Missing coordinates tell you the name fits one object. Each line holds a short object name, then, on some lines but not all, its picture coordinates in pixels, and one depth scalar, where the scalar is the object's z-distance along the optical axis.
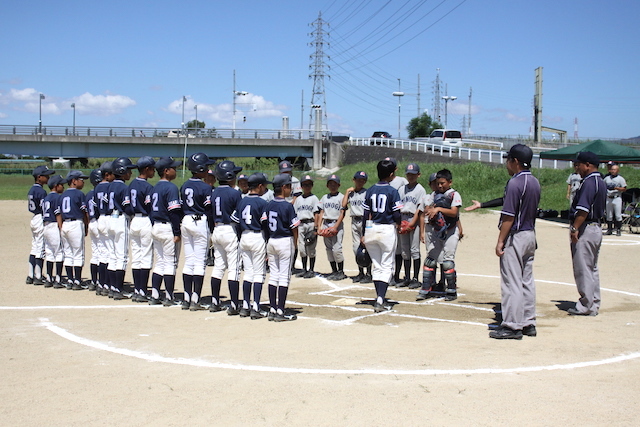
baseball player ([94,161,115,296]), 10.27
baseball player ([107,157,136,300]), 10.03
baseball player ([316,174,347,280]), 11.95
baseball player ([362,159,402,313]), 8.88
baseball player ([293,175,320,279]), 12.20
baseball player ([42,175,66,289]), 11.01
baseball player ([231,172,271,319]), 8.33
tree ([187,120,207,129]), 92.16
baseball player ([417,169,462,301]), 9.66
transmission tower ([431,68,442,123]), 85.75
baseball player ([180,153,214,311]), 9.05
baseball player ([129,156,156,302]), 9.63
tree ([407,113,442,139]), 71.19
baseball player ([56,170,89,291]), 10.77
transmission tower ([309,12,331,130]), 61.12
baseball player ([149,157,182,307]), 9.23
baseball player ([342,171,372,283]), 11.54
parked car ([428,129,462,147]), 48.97
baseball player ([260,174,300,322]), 8.21
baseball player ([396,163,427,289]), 10.75
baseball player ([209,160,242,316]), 8.68
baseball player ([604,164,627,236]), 18.62
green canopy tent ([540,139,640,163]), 19.91
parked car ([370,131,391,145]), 62.29
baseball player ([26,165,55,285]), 11.31
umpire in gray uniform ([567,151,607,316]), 8.45
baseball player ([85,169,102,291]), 10.61
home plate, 9.62
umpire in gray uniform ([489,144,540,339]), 7.34
